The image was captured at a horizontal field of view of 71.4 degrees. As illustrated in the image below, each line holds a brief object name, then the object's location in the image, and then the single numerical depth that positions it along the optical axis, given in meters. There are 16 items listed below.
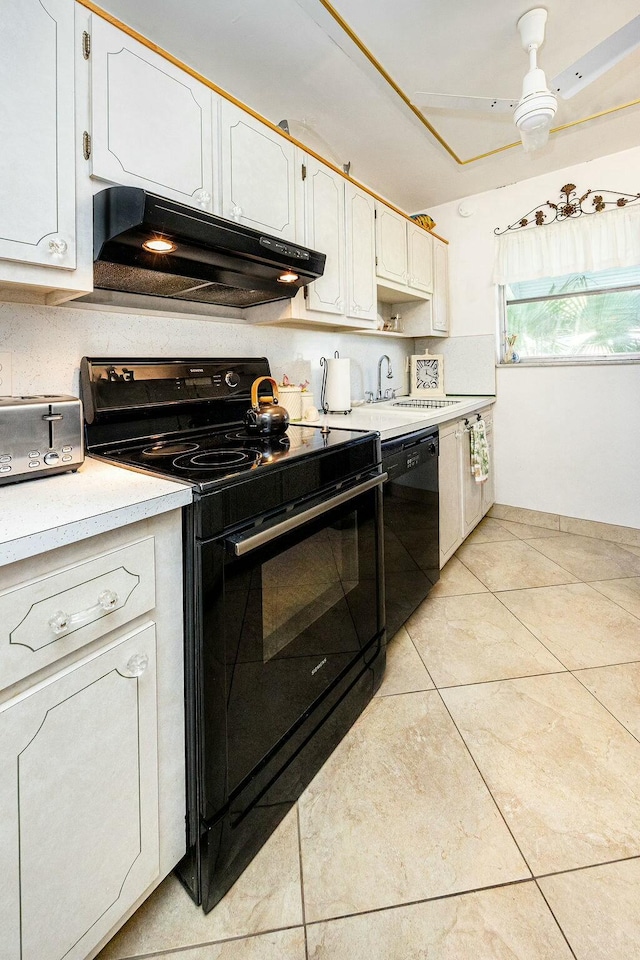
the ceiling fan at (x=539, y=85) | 1.50
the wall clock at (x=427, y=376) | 3.55
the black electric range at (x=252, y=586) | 0.97
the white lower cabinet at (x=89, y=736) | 0.69
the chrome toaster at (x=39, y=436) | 0.95
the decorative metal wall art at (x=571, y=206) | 2.81
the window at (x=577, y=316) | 2.92
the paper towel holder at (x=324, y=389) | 2.54
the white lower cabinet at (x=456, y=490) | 2.42
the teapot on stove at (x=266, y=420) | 1.52
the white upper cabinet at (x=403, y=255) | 2.54
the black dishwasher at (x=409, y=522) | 1.80
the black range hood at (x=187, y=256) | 1.13
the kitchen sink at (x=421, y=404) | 2.74
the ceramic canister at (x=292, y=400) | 2.14
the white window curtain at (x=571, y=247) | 2.79
